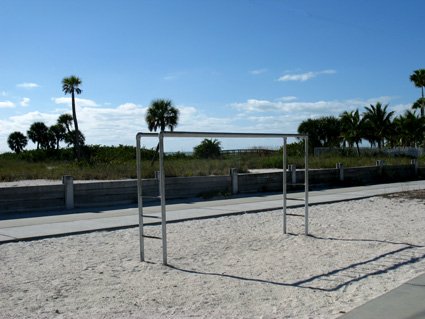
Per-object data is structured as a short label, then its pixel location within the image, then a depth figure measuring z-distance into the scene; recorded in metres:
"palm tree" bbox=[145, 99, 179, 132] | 34.56
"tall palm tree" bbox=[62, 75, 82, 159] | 48.00
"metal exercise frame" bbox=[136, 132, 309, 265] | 6.80
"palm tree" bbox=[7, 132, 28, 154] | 95.69
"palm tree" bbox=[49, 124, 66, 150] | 78.31
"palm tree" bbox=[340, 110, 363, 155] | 56.44
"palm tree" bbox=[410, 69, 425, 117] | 60.53
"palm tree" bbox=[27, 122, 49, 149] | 86.19
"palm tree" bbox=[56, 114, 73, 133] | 69.75
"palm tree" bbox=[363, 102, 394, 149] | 56.44
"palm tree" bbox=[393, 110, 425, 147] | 53.94
